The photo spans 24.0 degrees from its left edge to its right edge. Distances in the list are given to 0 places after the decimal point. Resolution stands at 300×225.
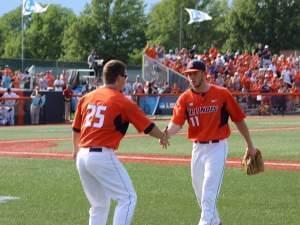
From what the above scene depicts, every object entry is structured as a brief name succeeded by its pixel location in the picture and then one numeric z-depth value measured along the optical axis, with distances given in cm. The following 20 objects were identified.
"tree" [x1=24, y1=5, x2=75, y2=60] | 9344
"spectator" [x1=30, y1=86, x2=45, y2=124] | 2972
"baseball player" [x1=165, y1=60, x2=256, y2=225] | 746
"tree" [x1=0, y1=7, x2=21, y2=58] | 10275
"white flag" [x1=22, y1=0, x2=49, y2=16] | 4929
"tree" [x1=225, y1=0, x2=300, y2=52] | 7775
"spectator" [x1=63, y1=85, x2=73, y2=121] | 3097
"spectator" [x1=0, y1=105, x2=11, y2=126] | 2938
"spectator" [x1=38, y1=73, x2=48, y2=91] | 3534
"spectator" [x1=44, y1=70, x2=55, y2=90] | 3597
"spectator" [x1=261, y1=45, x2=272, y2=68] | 4122
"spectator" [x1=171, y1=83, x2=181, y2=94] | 3562
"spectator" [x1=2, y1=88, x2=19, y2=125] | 2920
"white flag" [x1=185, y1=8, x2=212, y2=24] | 5644
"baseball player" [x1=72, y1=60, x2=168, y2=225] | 660
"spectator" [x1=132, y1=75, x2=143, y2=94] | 3508
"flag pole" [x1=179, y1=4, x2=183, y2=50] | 7738
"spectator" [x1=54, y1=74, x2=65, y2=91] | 3523
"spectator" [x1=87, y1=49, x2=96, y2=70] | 3903
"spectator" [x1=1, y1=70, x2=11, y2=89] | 3306
